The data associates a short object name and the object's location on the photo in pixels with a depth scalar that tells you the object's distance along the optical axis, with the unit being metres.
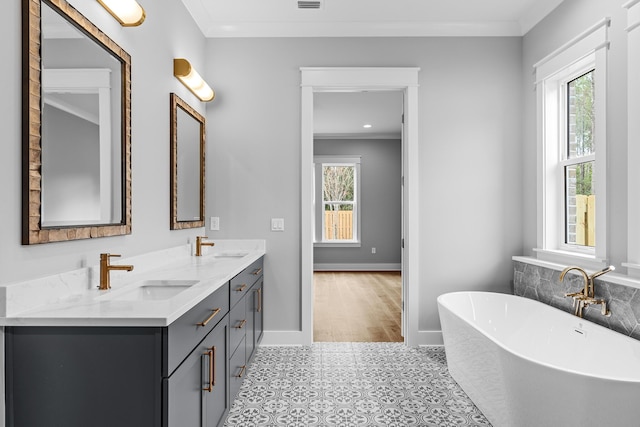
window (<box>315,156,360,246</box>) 8.06
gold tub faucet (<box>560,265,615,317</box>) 2.32
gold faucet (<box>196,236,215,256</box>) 2.99
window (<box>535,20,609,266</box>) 2.51
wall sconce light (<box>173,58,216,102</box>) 2.67
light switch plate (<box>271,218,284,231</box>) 3.48
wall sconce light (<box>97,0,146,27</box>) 1.82
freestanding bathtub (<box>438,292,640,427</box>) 1.53
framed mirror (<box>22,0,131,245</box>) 1.39
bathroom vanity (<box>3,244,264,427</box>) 1.27
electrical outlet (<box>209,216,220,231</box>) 3.46
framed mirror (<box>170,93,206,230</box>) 2.67
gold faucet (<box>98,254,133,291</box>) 1.73
